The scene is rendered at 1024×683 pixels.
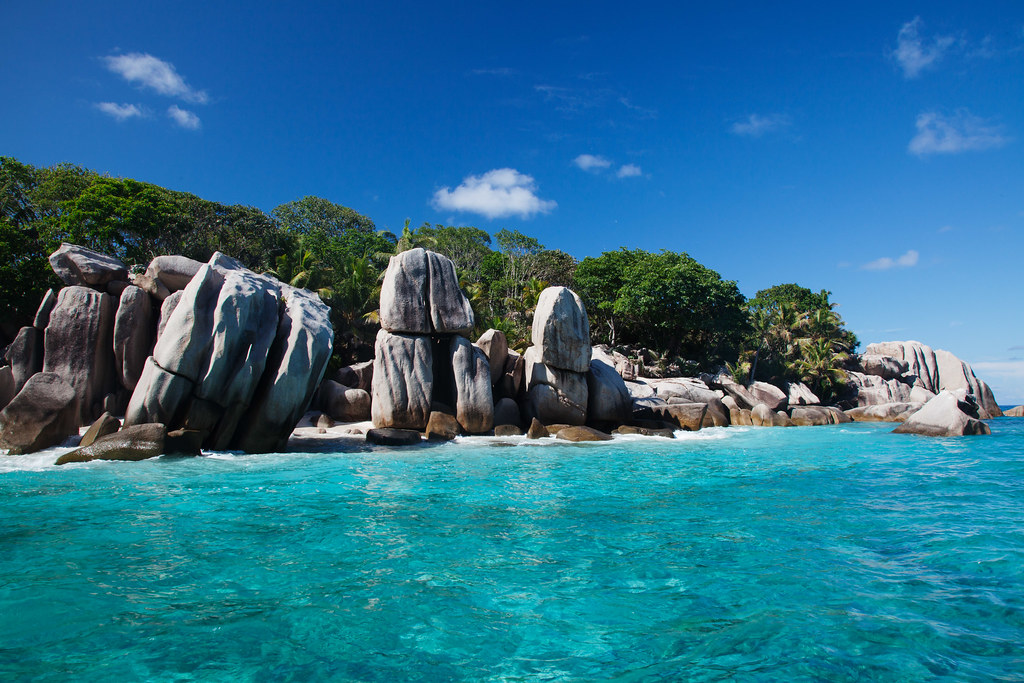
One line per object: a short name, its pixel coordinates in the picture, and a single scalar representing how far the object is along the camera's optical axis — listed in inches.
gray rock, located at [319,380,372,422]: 727.7
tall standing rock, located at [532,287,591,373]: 760.3
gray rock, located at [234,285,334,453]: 527.5
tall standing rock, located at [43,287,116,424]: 553.0
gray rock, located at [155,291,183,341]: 568.7
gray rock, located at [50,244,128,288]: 600.1
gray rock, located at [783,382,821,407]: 1379.2
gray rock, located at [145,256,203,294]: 618.5
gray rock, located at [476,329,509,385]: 788.6
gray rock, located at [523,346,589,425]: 749.9
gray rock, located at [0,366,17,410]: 564.7
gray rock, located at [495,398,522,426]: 751.1
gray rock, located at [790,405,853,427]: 1039.0
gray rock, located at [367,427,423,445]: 595.5
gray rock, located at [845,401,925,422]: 1194.1
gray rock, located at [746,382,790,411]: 1203.2
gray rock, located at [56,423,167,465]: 444.8
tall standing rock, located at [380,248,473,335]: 688.4
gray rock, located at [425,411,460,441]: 641.6
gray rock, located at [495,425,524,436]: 693.8
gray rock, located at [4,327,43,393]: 575.5
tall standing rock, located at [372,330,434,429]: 650.2
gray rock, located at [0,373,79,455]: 474.3
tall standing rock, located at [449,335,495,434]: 679.7
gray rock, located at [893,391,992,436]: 736.3
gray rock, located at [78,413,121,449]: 470.6
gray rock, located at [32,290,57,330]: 596.4
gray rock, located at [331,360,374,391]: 803.4
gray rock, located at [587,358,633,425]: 801.6
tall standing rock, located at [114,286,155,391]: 581.3
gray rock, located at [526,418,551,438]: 677.6
